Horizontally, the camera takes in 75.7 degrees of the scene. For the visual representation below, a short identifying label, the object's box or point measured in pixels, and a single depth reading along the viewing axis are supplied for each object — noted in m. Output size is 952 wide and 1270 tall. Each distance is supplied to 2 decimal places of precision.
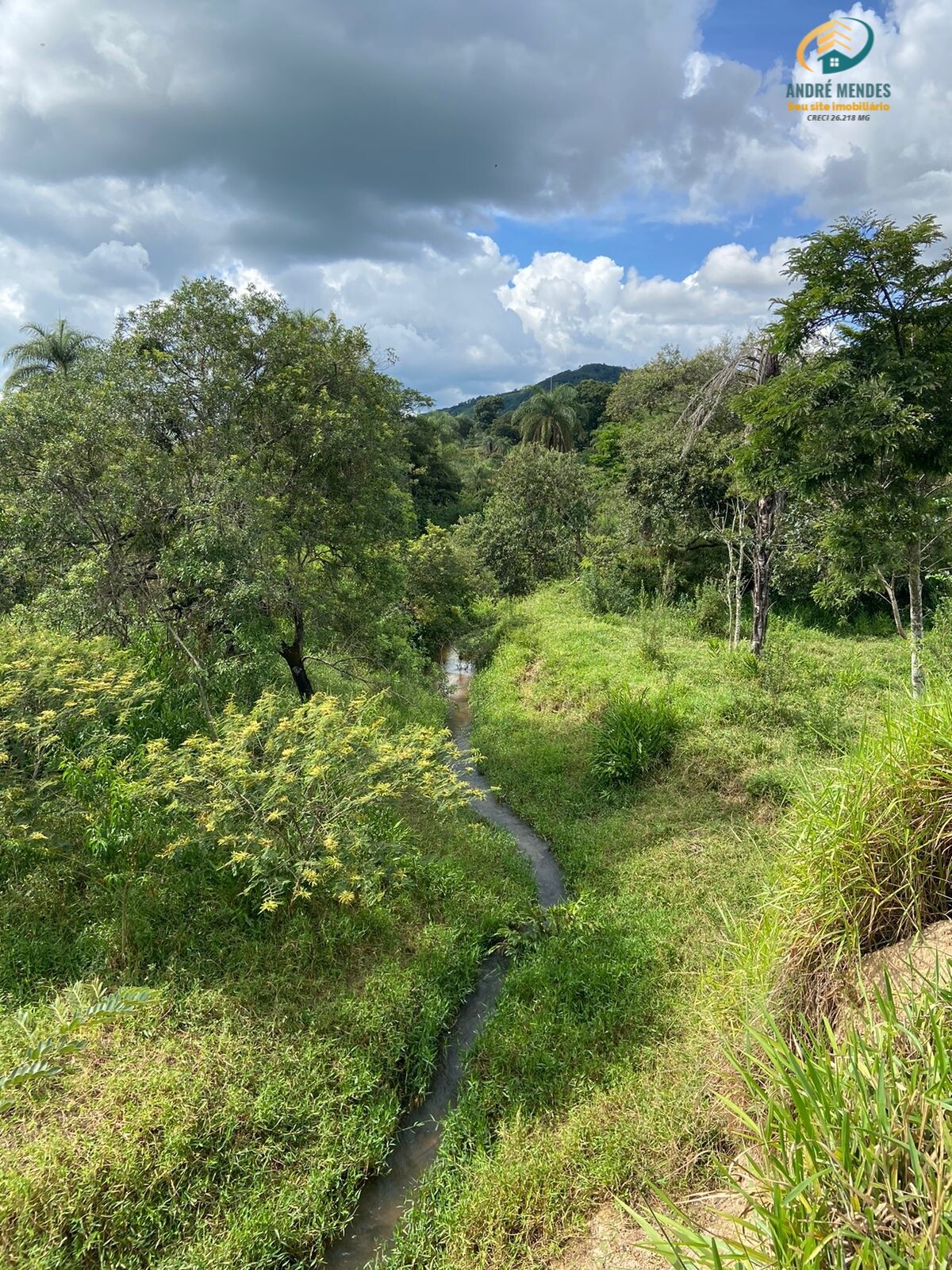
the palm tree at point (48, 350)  23.34
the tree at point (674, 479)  15.70
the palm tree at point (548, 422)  35.78
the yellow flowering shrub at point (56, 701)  5.48
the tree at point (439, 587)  16.98
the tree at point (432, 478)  28.09
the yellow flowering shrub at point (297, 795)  5.54
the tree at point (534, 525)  22.12
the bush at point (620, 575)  18.34
